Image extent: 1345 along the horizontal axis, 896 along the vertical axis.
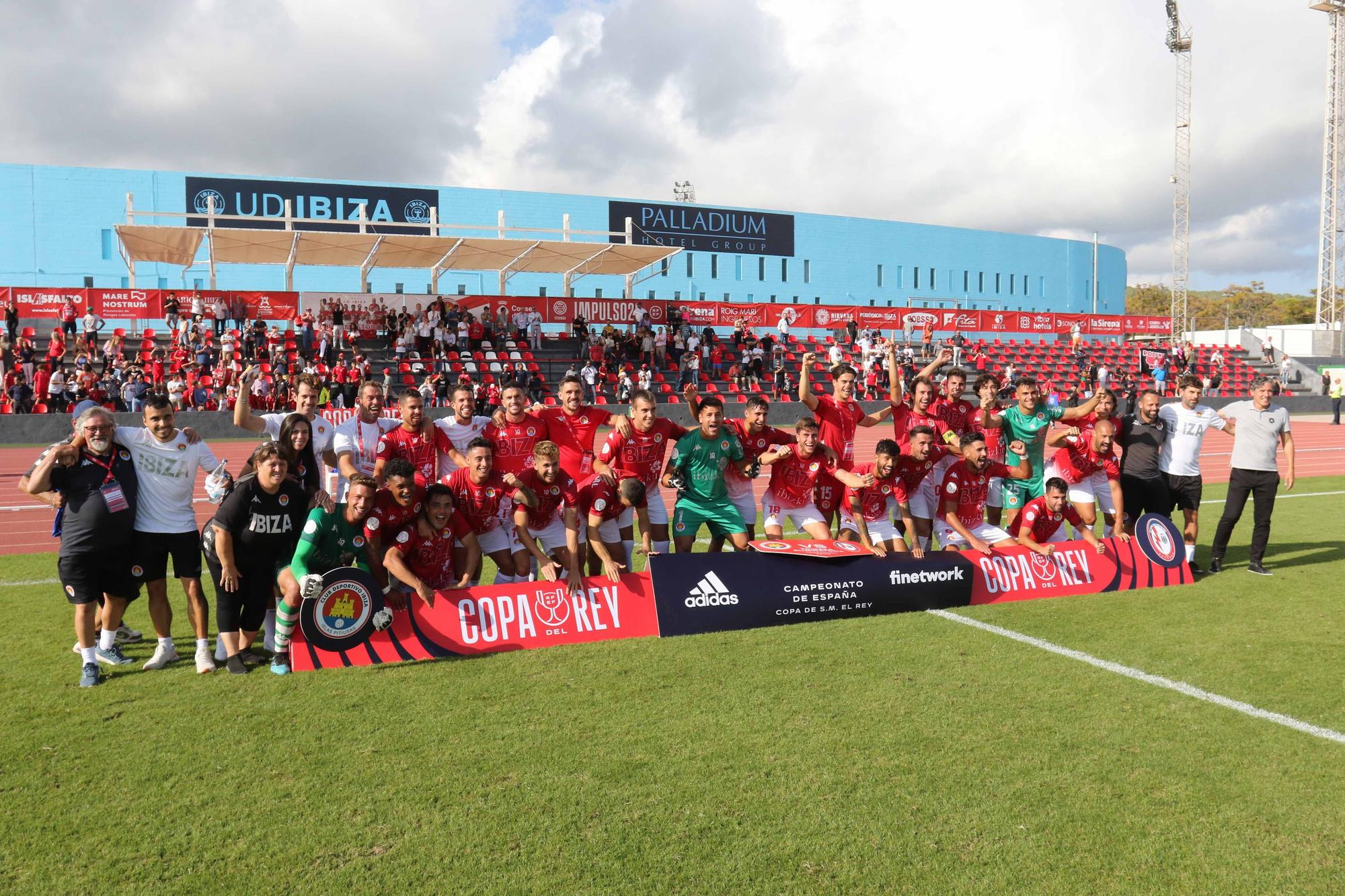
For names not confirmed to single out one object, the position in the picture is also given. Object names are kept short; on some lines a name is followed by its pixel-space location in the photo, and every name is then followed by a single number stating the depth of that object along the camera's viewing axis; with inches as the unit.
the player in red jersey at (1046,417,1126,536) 333.7
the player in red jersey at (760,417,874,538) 302.5
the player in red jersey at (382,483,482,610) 239.0
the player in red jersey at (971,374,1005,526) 335.0
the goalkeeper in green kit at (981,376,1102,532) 335.9
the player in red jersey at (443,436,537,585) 258.7
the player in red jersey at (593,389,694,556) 296.2
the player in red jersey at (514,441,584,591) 259.1
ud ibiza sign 1595.7
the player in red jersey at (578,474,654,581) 265.6
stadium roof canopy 1027.3
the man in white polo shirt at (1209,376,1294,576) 336.8
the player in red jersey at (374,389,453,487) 277.0
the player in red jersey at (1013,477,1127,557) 305.1
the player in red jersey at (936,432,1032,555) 306.0
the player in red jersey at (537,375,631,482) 303.6
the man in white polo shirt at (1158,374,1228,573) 337.1
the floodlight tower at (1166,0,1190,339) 2404.0
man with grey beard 219.1
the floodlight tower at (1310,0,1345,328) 1955.0
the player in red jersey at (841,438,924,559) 304.2
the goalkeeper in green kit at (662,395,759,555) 302.0
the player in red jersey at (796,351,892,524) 315.6
